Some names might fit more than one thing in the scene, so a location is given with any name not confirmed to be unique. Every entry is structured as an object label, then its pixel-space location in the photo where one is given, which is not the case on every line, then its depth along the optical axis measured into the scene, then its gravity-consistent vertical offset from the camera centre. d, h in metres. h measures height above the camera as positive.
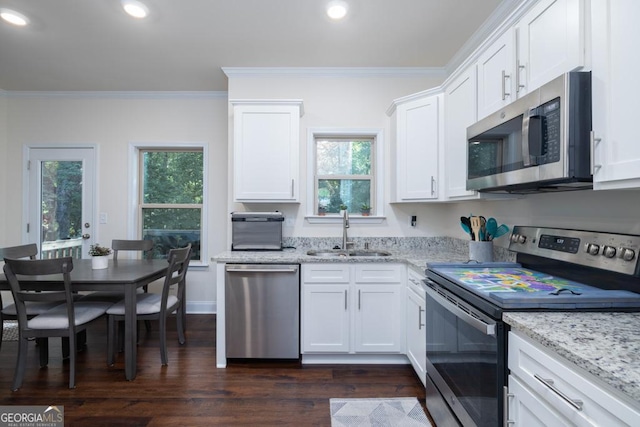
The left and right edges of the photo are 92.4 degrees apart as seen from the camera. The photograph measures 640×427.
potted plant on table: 2.66 -0.39
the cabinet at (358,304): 2.50 -0.74
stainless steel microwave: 1.17 +0.32
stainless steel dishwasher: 2.47 -0.79
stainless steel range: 1.16 -0.33
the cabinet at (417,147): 2.55 +0.58
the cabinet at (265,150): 2.85 +0.58
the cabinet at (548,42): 1.21 +0.76
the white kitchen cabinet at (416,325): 2.08 -0.81
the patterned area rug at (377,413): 1.84 -1.25
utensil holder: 2.06 -0.25
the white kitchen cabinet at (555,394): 0.75 -0.51
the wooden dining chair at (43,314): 2.07 -0.74
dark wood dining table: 2.27 -0.56
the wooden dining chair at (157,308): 2.44 -0.78
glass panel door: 3.81 +0.16
